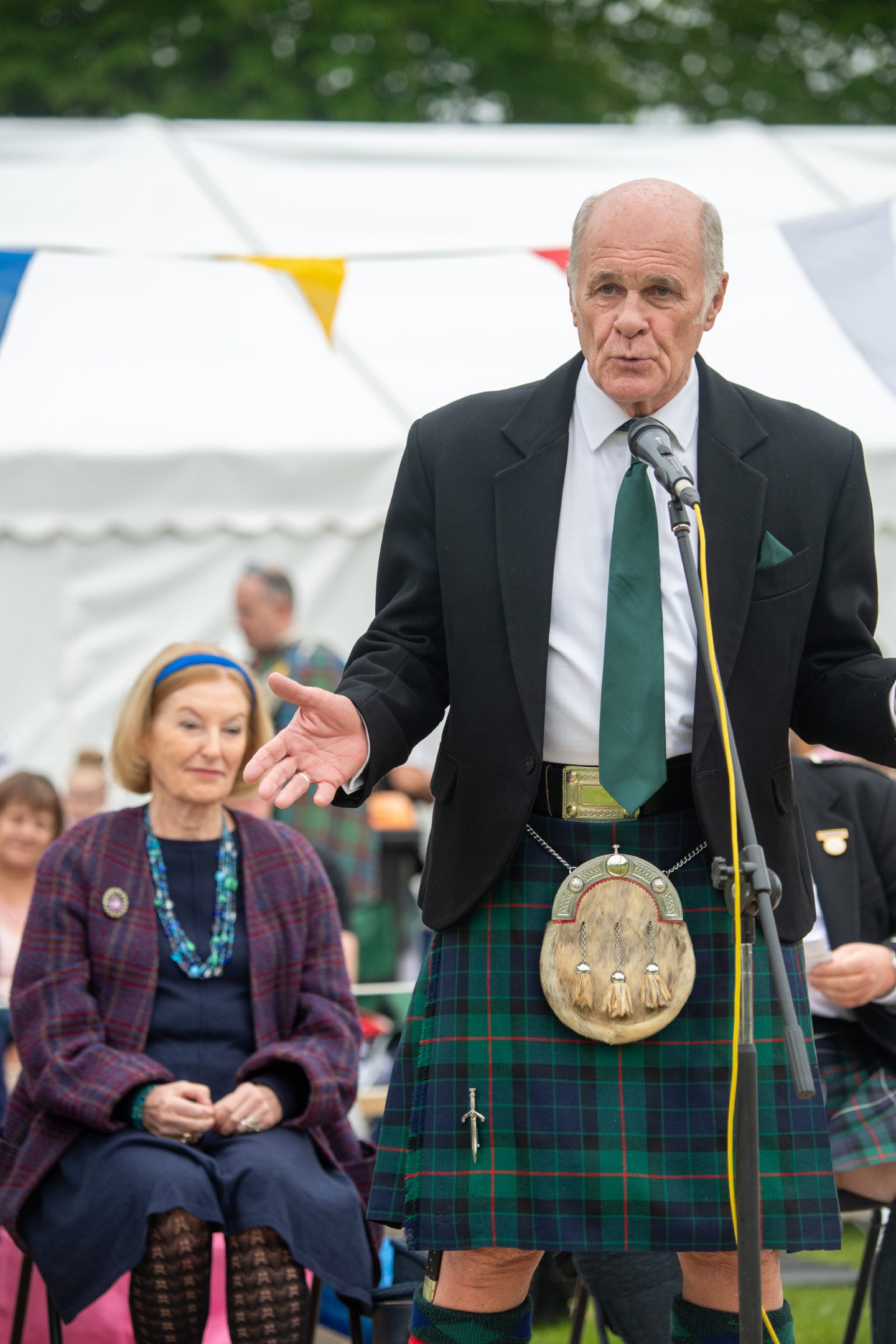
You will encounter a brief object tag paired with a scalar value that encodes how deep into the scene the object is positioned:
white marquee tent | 12.85
